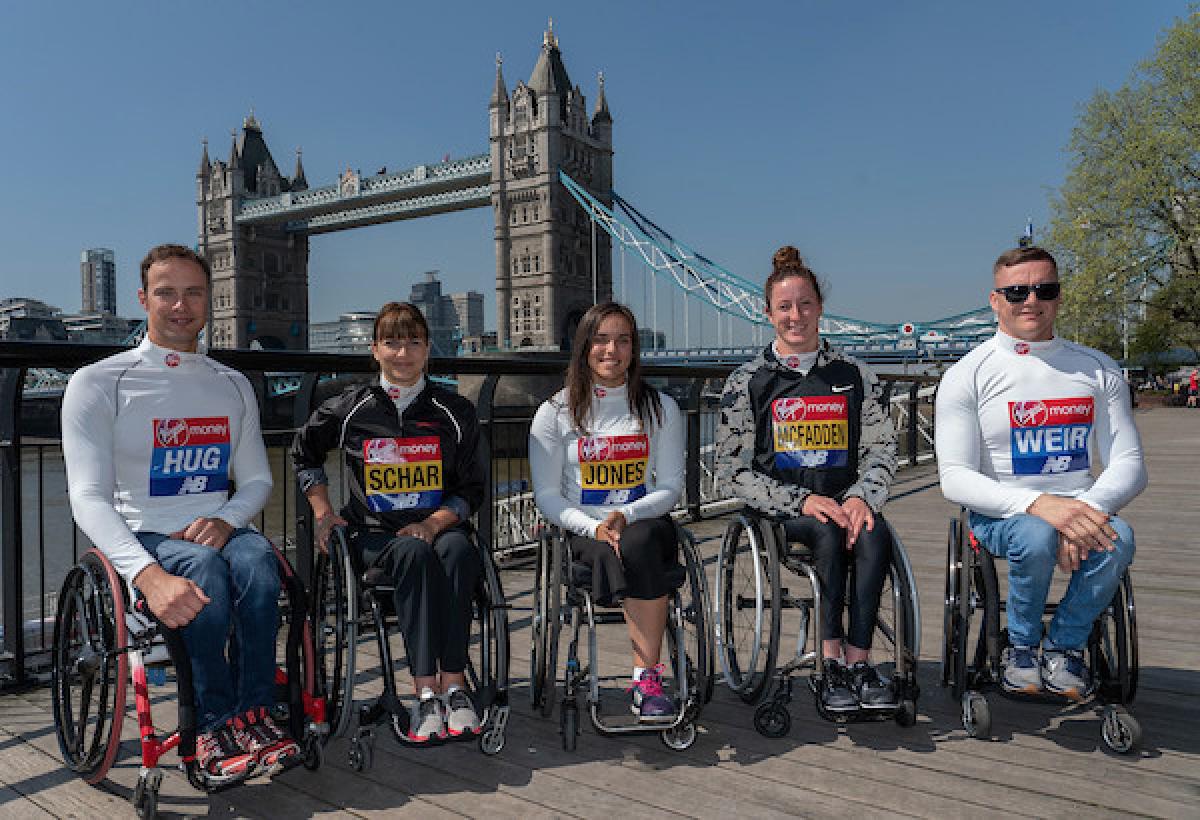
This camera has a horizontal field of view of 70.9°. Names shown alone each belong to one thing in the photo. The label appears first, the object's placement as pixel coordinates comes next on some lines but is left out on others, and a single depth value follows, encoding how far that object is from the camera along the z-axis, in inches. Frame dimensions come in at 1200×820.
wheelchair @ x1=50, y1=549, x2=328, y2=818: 72.4
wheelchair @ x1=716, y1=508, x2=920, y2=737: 88.7
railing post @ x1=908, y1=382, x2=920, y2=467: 339.9
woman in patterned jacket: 96.7
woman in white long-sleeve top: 96.8
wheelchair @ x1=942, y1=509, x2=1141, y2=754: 85.1
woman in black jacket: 86.5
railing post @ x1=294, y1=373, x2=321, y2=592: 119.6
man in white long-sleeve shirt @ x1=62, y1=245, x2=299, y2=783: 75.0
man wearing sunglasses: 85.7
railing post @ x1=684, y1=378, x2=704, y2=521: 223.2
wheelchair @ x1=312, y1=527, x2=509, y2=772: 82.3
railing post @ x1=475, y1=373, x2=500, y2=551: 148.3
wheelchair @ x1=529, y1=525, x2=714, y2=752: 87.0
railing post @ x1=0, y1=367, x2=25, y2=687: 100.2
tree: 772.0
